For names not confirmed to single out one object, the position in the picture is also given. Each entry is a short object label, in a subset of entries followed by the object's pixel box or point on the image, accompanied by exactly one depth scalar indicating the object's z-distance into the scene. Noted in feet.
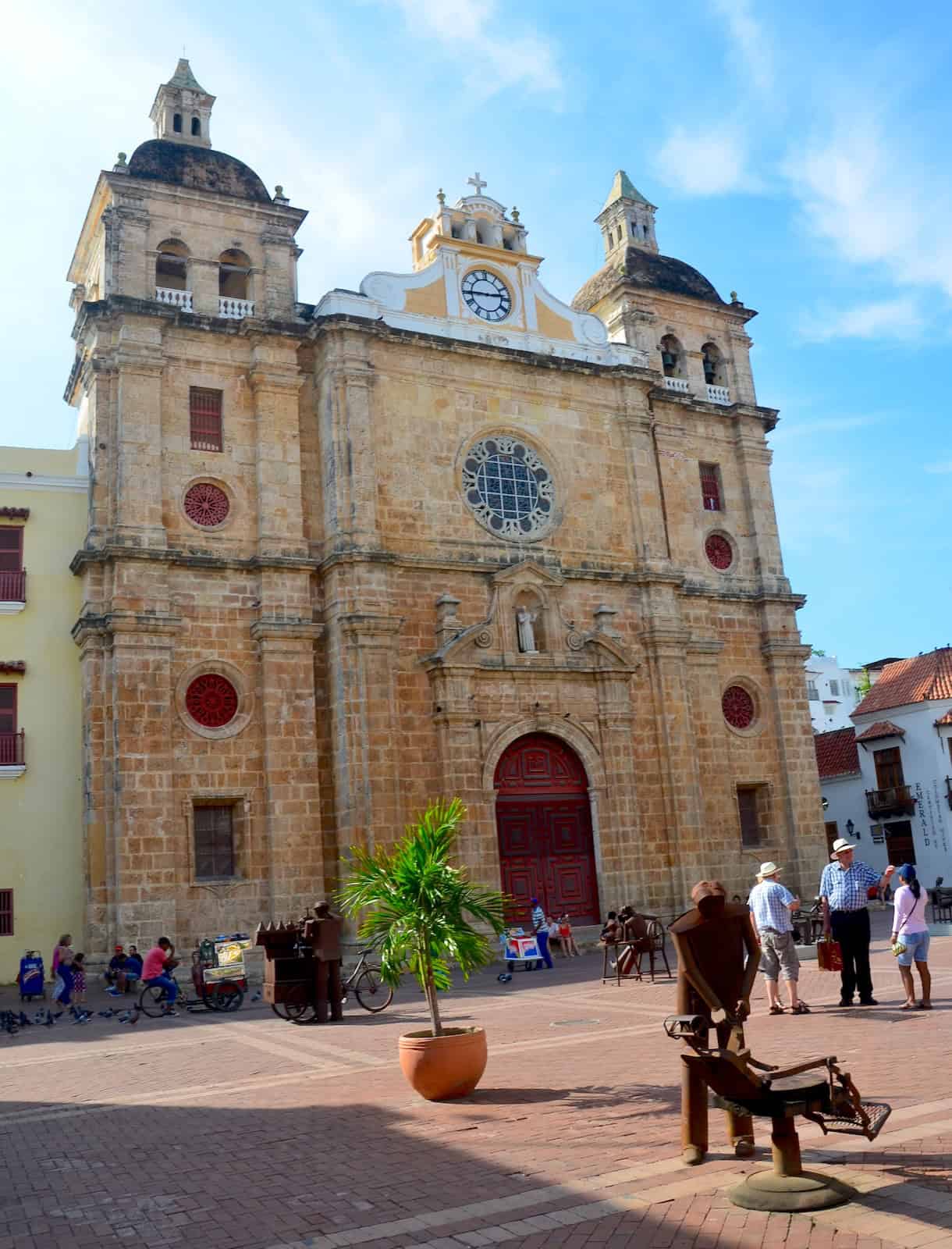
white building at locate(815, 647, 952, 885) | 122.52
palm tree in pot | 30.17
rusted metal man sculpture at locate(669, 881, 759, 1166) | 22.33
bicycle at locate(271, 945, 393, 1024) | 50.16
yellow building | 73.72
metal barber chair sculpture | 19.44
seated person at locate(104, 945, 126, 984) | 66.23
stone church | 75.87
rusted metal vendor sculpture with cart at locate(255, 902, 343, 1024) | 49.80
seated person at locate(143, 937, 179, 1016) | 57.98
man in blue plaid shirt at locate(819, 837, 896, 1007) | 42.37
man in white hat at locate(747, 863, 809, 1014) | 42.04
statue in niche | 86.22
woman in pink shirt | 40.32
